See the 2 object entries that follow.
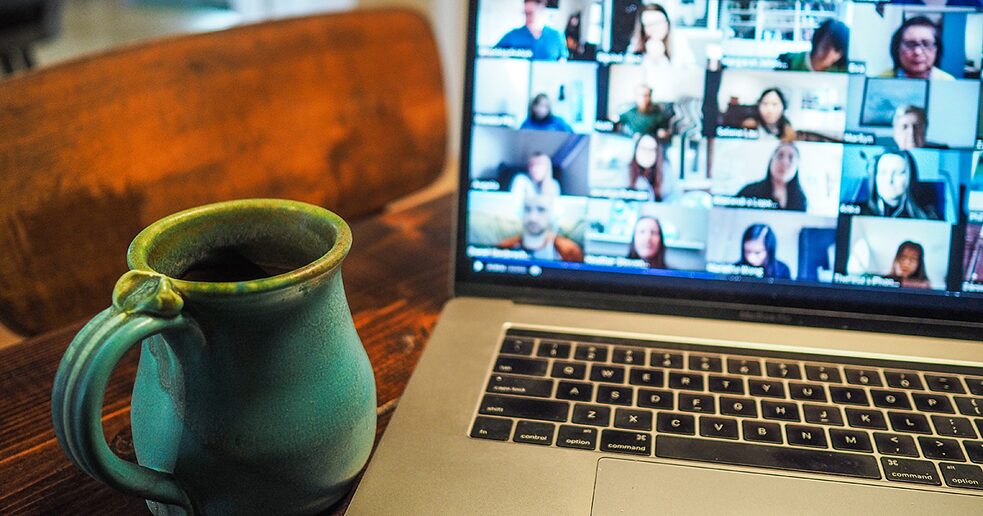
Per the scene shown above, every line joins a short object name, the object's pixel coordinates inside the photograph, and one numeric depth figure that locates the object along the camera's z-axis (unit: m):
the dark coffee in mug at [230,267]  0.42
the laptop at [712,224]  0.50
